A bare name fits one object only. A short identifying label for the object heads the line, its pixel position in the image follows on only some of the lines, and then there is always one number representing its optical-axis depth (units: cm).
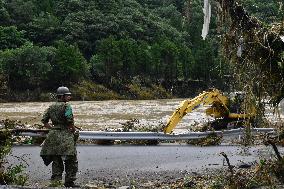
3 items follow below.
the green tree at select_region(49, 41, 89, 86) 5959
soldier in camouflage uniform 880
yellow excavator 1619
